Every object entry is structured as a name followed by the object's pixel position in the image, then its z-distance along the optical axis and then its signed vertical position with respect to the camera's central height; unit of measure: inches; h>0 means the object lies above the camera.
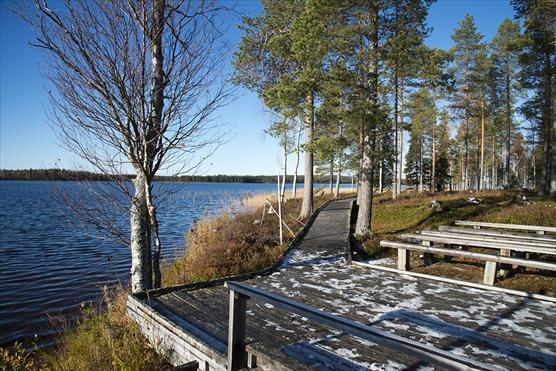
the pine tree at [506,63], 964.0 +371.7
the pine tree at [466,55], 1007.6 +390.0
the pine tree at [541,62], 701.9 +288.5
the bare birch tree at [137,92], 182.5 +51.2
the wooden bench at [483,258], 220.7 -55.9
